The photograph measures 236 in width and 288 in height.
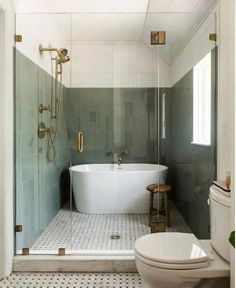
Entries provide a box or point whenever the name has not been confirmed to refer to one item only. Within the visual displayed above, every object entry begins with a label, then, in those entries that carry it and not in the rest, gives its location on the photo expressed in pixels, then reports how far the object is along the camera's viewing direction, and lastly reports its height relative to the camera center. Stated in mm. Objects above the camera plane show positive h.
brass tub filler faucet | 3746 -276
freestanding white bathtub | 3385 -668
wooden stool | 3080 -670
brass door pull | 3420 -63
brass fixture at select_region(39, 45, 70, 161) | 3113 +423
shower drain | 2812 -1053
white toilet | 1504 -694
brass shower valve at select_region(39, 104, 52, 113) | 2835 +300
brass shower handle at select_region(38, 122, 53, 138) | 2812 +66
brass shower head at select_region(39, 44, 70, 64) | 3073 +934
